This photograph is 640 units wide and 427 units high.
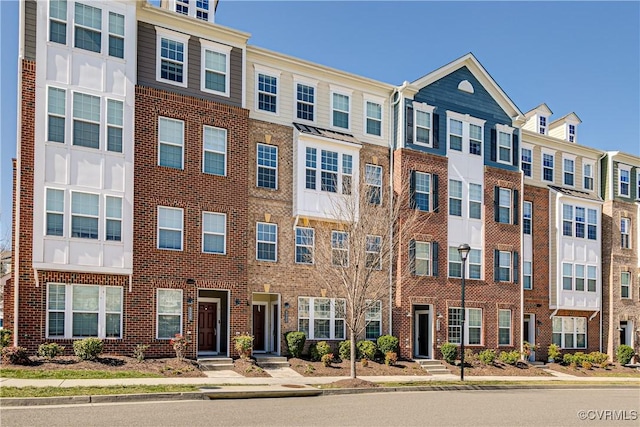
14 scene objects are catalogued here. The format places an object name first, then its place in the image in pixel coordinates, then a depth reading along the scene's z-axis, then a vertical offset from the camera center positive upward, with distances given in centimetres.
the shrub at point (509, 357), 2892 -498
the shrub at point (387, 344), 2620 -398
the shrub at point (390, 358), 2548 -446
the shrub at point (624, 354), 3428 -565
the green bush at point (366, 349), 2548 -410
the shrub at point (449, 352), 2770 -454
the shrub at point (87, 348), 1945 -317
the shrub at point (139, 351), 2044 -345
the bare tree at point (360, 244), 2088 +23
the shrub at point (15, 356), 1831 -324
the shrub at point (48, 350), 1919 -319
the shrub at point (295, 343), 2430 -367
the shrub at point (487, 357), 2822 -485
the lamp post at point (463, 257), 2242 -23
